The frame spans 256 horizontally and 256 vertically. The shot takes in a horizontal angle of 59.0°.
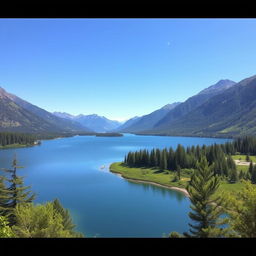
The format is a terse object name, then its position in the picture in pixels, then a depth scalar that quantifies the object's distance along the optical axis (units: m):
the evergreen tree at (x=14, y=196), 35.09
